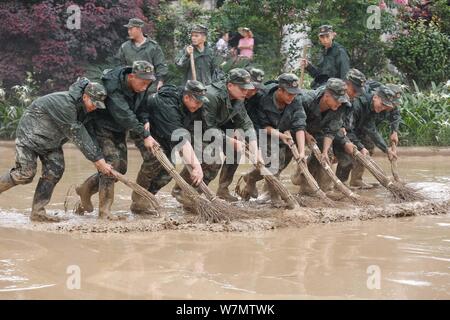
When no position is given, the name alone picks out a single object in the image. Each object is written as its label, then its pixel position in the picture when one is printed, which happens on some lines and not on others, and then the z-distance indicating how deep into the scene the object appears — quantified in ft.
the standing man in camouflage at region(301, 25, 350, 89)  66.13
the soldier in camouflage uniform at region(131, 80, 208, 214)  48.65
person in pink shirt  95.20
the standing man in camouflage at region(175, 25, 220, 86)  68.38
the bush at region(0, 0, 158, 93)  93.97
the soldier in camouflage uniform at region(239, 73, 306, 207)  53.31
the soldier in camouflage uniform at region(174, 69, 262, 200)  50.44
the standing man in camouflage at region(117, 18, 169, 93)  63.87
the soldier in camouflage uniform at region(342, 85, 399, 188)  59.47
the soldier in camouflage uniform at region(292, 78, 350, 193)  55.36
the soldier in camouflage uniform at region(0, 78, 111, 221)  45.96
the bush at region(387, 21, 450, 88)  100.68
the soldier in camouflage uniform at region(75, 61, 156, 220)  47.03
